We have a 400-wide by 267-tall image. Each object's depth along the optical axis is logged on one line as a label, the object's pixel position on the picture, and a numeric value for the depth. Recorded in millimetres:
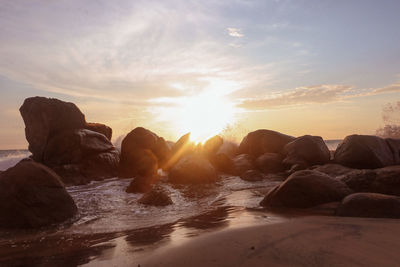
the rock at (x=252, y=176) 9552
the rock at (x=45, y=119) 12062
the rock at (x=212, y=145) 13417
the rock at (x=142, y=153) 11547
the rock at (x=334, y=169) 8500
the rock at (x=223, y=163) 11664
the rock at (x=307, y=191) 5203
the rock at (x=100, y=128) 13375
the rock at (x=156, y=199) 6359
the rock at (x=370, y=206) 4191
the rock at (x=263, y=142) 13474
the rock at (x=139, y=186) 8180
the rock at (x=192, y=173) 9500
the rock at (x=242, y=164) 11414
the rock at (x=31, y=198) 4867
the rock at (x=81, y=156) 10648
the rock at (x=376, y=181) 5549
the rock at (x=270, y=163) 11595
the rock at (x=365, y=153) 9461
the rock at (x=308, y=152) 11047
